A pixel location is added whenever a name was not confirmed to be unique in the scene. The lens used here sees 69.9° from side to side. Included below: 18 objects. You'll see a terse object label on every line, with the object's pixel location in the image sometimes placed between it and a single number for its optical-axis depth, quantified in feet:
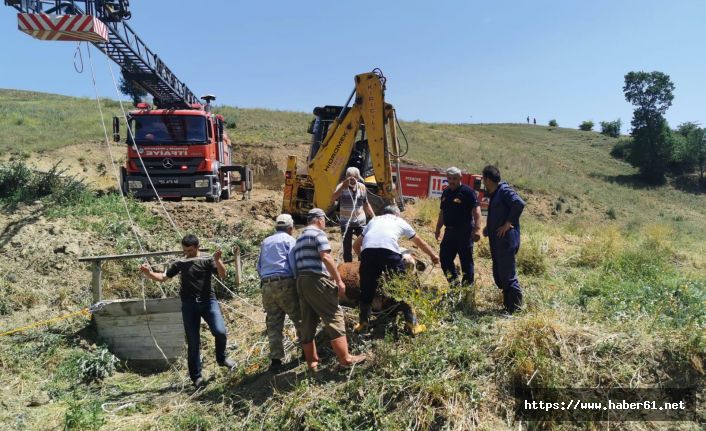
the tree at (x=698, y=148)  159.43
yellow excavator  31.01
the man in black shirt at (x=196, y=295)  17.74
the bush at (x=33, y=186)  34.32
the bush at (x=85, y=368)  19.53
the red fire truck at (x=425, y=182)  66.08
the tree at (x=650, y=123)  157.28
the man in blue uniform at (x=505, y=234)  18.20
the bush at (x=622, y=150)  174.17
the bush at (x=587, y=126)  239.09
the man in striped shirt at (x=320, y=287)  15.90
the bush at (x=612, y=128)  223.71
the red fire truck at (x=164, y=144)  41.06
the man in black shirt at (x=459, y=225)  20.20
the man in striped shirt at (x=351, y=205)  22.99
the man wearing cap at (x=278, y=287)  16.98
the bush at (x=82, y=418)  14.89
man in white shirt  16.69
